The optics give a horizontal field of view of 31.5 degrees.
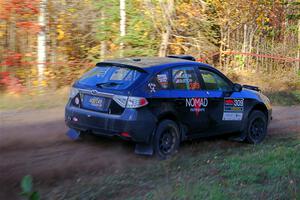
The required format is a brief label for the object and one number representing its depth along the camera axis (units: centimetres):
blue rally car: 782
